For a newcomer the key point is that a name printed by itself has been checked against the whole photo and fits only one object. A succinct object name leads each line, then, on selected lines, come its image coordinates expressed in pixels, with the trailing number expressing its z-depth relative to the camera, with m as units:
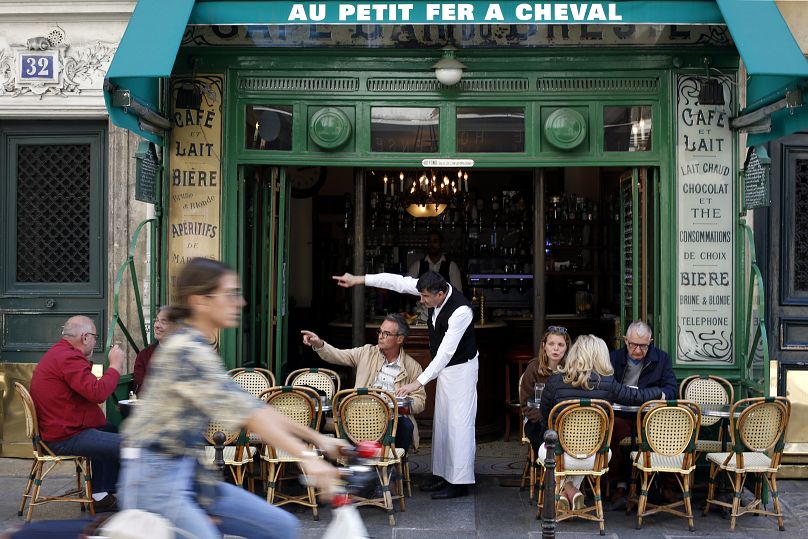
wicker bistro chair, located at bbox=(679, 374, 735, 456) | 8.50
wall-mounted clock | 15.26
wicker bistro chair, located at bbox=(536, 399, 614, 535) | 7.11
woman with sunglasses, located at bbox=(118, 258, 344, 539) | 3.70
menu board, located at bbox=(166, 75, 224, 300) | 8.84
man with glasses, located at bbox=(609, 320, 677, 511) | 7.99
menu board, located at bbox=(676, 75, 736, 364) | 8.70
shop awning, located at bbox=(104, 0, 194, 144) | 7.32
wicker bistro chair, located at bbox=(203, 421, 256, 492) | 7.50
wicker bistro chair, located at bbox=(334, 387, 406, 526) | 7.44
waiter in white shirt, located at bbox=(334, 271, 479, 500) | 8.13
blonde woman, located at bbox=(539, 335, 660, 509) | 7.27
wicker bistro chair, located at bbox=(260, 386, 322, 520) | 7.48
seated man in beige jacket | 8.27
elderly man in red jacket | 7.18
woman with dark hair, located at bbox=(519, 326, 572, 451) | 7.94
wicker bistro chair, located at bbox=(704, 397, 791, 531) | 7.31
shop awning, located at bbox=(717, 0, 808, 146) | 7.07
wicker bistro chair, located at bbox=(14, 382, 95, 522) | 7.28
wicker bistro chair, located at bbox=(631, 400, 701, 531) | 7.23
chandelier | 14.06
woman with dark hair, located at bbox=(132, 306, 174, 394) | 8.12
